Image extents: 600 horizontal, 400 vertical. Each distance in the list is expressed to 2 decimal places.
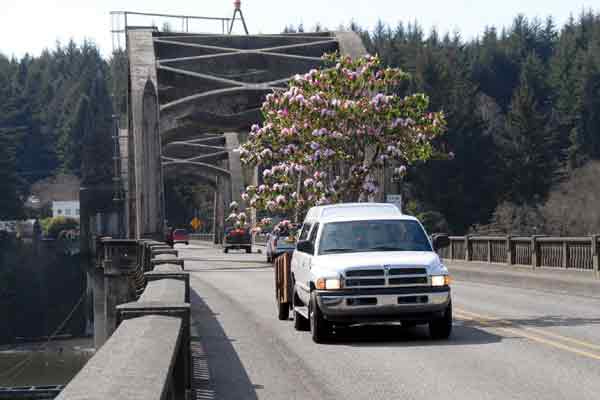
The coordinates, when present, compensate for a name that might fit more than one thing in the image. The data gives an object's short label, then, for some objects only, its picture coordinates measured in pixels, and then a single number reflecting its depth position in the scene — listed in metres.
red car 105.24
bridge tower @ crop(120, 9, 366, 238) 45.22
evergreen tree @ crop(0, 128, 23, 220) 137.00
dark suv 70.44
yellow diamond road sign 110.82
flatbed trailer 18.64
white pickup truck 14.80
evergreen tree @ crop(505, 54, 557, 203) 110.31
